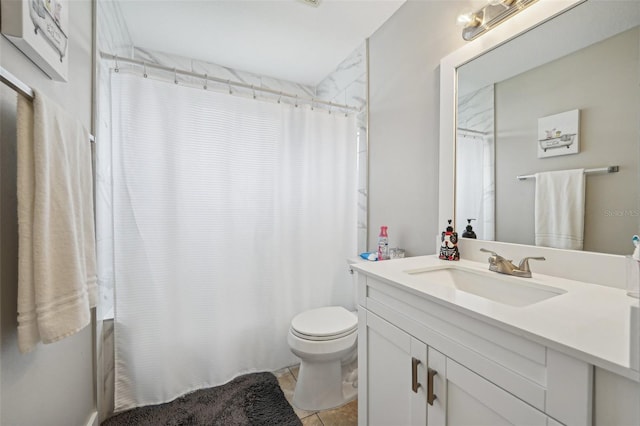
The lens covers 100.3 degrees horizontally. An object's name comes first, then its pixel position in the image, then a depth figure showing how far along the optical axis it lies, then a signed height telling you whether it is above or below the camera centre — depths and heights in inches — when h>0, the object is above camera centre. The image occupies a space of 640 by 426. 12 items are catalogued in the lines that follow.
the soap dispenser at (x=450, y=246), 48.0 -6.7
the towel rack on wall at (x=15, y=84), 23.8 +11.8
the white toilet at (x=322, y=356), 57.6 -32.1
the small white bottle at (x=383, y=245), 65.3 -8.9
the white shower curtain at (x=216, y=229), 57.4 -5.0
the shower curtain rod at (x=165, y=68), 54.4 +30.5
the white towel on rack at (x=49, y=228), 27.3 -2.2
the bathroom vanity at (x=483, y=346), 19.5 -12.9
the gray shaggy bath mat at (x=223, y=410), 55.3 -43.8
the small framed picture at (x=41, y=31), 27.3 +20.4
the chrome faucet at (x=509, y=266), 36.9 -8.2
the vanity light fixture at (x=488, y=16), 40.2 +31.2
